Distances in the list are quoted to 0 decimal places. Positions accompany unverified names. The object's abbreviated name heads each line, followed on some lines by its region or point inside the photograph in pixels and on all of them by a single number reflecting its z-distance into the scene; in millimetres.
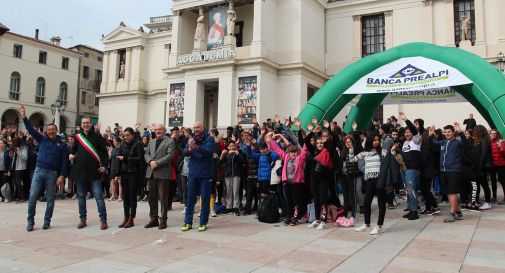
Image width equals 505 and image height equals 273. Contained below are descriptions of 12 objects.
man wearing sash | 7582
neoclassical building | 24594
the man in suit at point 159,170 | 7578
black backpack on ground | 8195
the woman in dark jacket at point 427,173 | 8453
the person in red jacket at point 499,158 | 9742
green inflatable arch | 9734
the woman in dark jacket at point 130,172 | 7754
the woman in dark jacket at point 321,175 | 7523
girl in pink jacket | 7953
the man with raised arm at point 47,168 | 7551
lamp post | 22312
